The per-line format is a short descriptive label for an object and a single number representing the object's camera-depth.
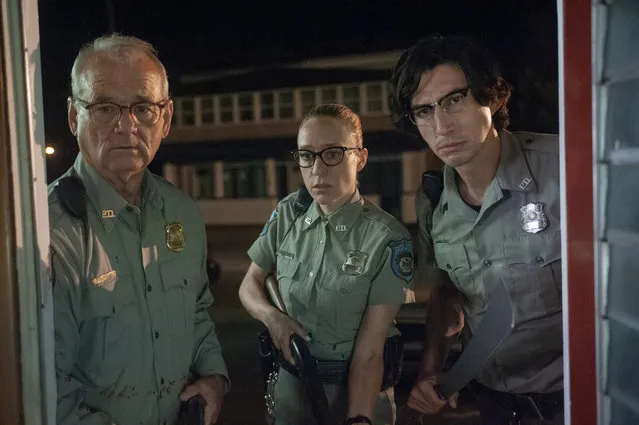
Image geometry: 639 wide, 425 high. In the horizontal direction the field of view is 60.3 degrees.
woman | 1.82
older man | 1.47
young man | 1.68
